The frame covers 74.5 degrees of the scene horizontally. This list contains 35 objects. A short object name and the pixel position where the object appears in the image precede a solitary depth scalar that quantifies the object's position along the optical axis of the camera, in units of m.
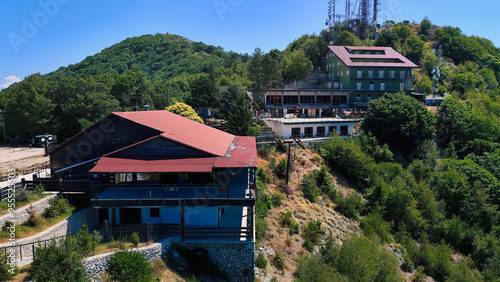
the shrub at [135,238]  17.39
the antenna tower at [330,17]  93.88
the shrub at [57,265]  13.71
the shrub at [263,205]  24.51
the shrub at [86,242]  15.95
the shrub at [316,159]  37.97
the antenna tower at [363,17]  89.62
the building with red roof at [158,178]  19.36
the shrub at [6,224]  18.20
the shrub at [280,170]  33.29
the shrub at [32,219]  19.06
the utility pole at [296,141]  36.15
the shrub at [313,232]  25.28
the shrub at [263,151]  36.34
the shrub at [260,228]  21.88
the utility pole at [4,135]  52.12
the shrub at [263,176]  31.01
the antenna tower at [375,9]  97.88
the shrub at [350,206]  31.00
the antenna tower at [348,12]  93.12
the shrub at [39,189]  21.94
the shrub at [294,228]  24.89
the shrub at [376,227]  28.55
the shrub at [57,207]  20.22
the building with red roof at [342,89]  49.38
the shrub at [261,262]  19.89
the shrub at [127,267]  15.03
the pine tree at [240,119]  37.00
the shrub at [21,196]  20.78
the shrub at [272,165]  33.78
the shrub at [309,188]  31.06
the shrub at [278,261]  20.91
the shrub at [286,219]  25.69
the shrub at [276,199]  28.05
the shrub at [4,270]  13.74
